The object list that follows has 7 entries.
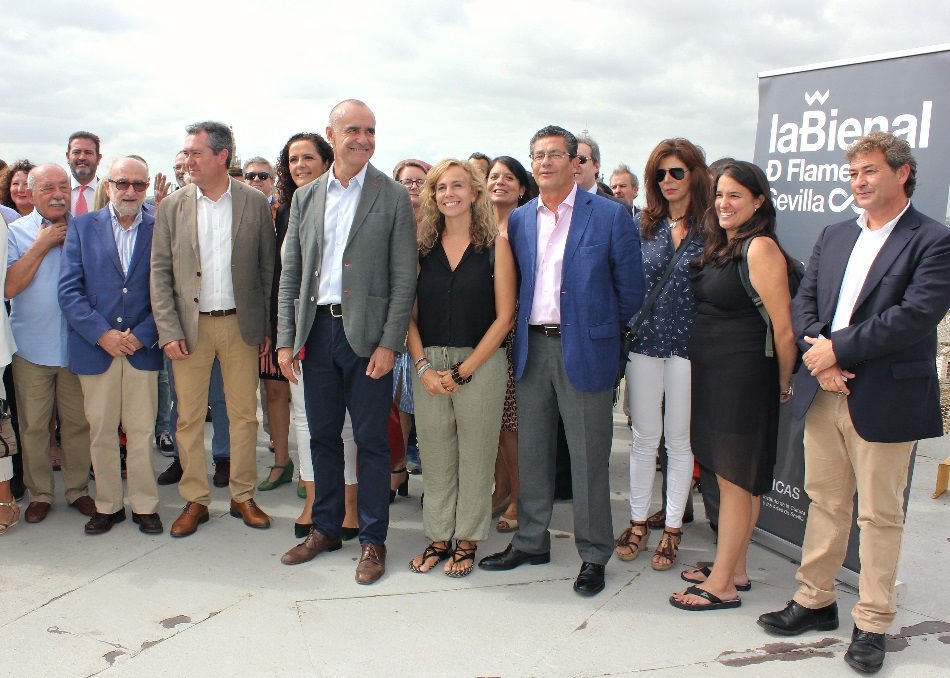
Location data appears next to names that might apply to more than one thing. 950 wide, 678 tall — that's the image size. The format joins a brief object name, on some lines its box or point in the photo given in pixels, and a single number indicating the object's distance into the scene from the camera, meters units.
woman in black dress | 3.16
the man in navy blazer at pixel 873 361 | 2.73
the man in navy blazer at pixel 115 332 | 4.01
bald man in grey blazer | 3.55
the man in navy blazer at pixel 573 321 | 3.36
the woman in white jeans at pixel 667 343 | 3.60
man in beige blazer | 4.02
